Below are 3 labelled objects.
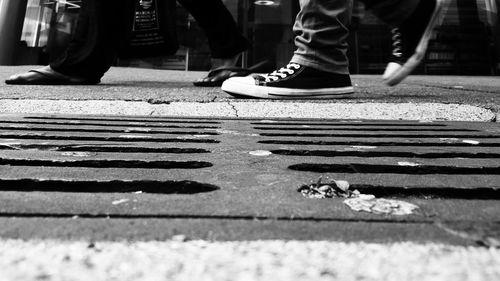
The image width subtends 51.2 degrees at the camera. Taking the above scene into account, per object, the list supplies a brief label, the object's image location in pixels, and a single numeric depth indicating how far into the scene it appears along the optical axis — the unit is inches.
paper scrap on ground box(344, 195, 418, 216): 22.8
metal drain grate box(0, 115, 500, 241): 21.2
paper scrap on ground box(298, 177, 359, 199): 26.4
